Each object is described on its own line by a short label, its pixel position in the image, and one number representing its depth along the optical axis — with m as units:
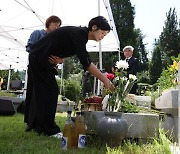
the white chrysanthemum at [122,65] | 1.59
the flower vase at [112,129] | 1.35
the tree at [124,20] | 14.78
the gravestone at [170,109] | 1.56
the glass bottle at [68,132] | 1.33
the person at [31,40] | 1.84
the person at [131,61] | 2.74
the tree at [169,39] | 17.19
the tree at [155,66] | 15.50
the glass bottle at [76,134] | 1.36
